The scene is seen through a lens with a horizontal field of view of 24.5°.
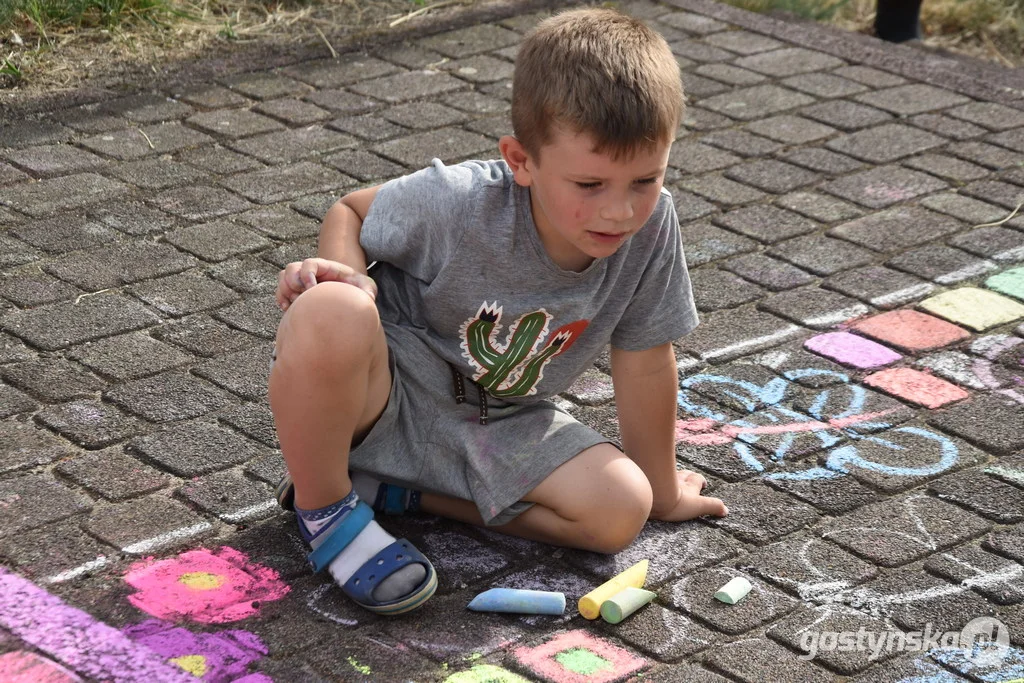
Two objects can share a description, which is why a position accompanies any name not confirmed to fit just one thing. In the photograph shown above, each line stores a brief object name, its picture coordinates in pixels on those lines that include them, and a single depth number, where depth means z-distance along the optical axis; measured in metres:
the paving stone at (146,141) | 7.63
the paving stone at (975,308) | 6.36
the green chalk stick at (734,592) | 4.37
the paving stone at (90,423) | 5.06
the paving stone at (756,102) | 8.77
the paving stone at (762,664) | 4.04
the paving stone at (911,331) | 6.15
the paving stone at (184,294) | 6.08
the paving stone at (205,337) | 5.77
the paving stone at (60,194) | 6.88
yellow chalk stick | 4.25
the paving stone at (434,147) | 7.79
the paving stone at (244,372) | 5.48
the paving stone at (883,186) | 7.60
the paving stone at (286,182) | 7.26
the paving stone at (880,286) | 6.52
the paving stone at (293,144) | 7.75
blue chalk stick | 4.26
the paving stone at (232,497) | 4.69
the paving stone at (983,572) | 4.47
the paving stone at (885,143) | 8.18
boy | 4.19
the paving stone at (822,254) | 6.85
